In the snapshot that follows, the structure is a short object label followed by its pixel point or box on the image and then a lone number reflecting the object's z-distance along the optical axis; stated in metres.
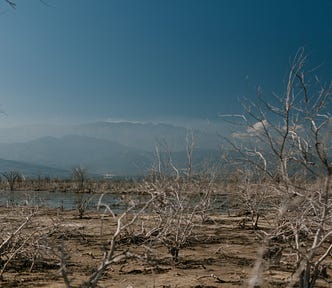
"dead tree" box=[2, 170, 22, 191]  42.44
